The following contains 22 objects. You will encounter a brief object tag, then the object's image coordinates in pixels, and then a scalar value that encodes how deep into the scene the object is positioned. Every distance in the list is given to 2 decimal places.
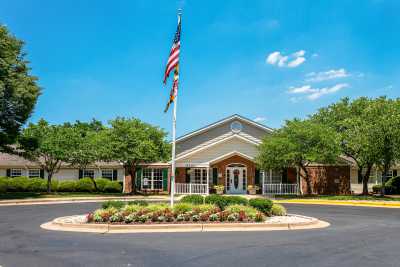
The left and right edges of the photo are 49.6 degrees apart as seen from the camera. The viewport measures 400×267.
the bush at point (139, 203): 16.23
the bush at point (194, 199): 16.88
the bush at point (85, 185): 37.84
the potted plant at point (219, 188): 34.34
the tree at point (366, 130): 28.48
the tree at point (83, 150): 33.41
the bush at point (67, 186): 37.69
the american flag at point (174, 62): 16.48
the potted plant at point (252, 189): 34.75
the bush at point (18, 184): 37.56
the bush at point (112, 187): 37.91
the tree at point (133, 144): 33.31
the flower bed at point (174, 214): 14.35
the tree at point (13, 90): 28.33
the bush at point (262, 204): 16.36
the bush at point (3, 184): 36.87
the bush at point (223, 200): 16.22
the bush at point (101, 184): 37.84
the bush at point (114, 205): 15.60
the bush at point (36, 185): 37.53
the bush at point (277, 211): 17.13
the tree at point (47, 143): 31.95
